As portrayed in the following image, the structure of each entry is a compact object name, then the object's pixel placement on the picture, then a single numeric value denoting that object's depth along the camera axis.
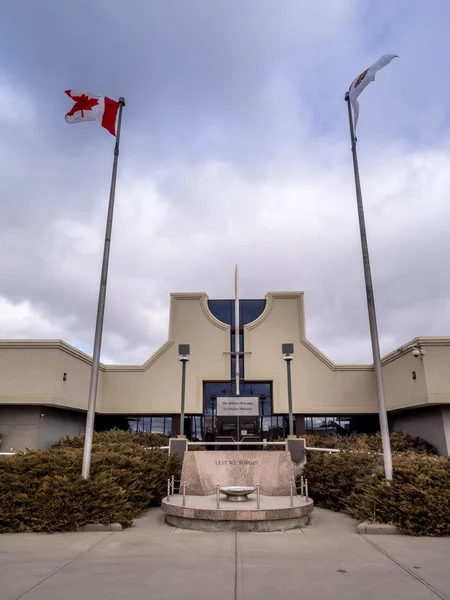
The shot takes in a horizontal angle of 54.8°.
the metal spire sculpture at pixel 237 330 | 25.50
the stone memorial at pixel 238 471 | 13.19
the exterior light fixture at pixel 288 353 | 17.83
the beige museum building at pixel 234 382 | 25.03
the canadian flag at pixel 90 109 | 12.78
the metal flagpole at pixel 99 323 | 10.78
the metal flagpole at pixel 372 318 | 10.48
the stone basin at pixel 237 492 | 11.27
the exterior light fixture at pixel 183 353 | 18.21
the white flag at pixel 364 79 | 11.94
